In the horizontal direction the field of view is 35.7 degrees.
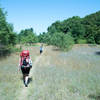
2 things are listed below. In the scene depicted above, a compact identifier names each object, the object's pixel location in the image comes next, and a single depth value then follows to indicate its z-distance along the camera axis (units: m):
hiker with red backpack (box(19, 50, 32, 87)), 8.54
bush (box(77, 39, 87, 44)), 85.44
